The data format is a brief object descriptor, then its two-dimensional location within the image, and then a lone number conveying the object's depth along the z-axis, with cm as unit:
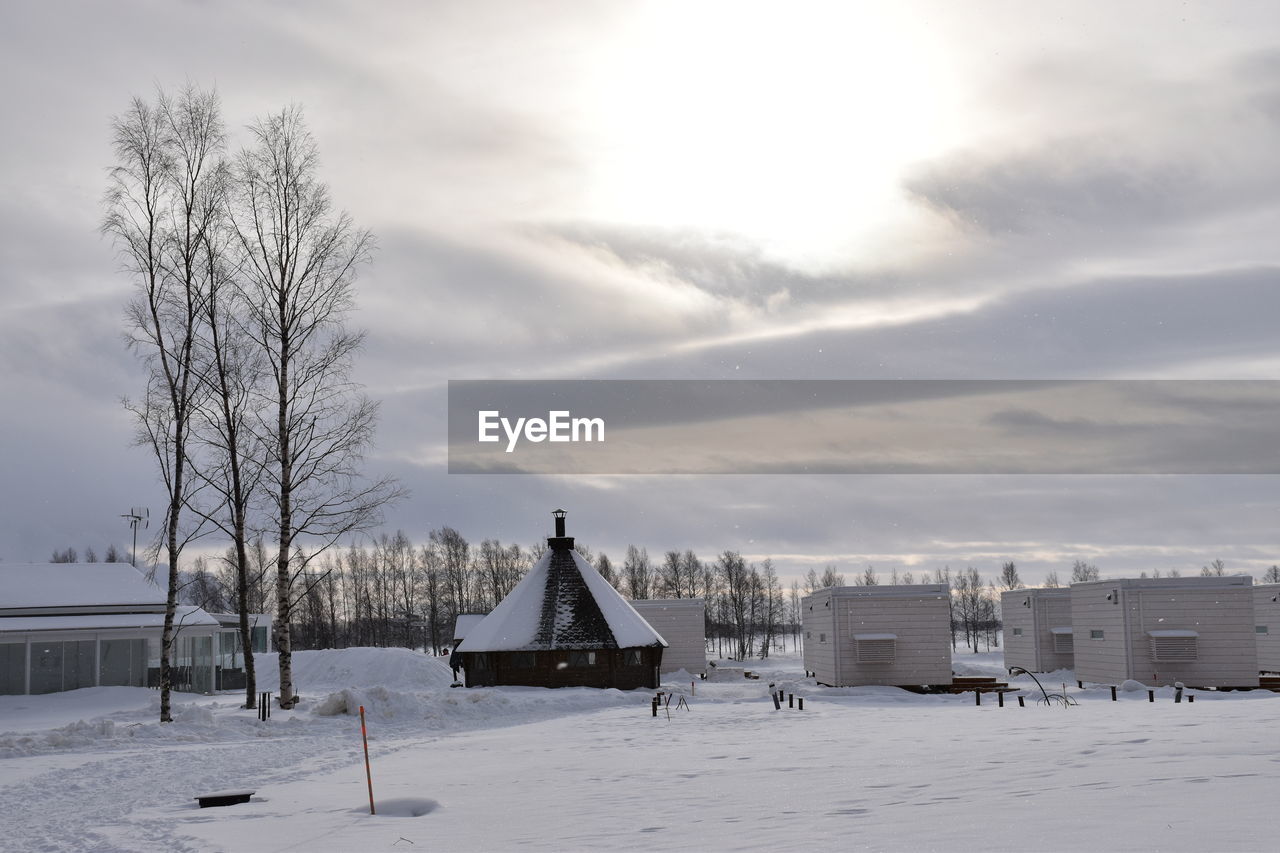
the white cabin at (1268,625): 4444
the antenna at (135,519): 5809
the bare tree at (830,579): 14755
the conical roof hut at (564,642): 3525
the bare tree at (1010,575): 13200
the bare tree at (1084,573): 14775
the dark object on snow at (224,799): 1337
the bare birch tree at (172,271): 2569
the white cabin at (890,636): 3766
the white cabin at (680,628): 4675
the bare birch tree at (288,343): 2697
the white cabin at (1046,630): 4572
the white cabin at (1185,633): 3609
